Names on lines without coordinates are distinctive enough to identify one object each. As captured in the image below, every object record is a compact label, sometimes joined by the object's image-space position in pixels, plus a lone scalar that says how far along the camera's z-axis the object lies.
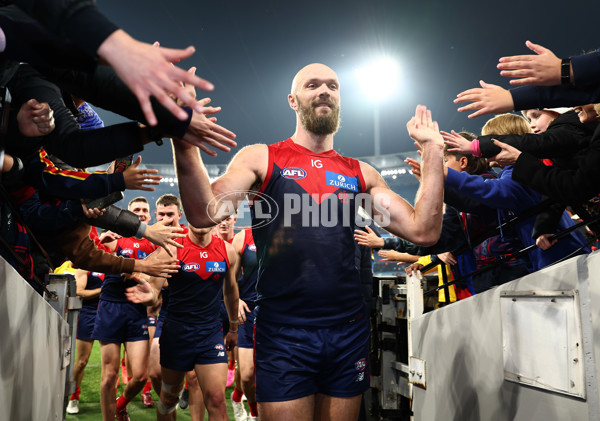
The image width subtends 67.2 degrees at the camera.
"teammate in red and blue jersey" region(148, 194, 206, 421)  5.52
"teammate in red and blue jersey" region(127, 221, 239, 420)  4.49
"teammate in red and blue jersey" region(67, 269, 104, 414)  6.37
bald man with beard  2.32
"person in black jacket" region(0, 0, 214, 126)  1.21
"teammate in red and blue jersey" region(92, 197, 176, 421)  4.97
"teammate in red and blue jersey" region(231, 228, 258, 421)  5.43
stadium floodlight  25.94
